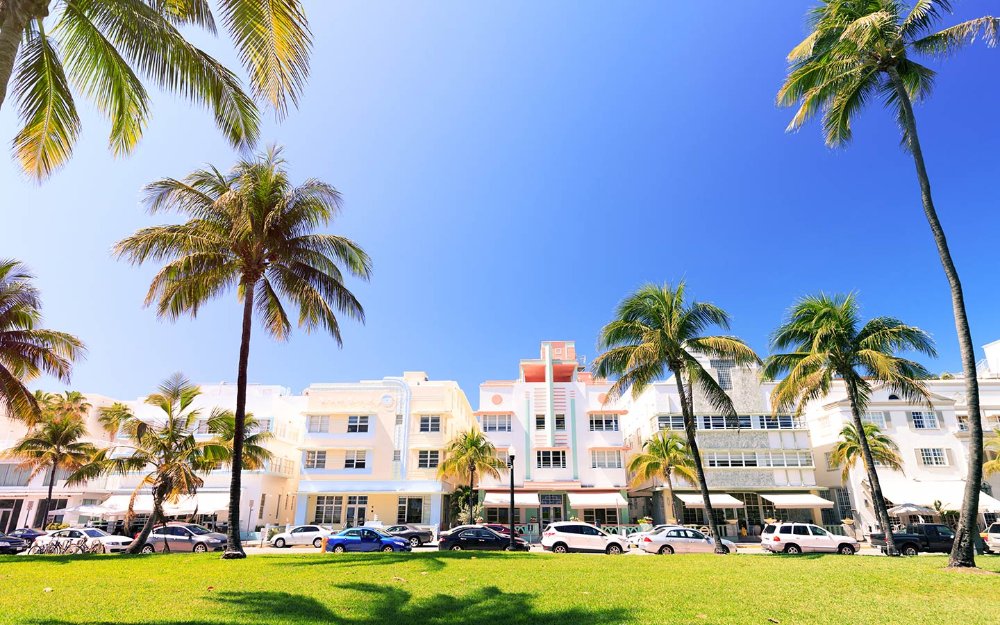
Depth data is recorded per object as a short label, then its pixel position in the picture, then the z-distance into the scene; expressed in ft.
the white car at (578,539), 82.79
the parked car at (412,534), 102.37
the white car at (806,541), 82.79
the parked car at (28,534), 94.68
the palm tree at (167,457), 72.18
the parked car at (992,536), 94.03
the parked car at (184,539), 84.81
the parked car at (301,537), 99.40
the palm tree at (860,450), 115.96
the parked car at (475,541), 82.43
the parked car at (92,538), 78.81
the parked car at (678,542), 82.09
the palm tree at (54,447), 114.21
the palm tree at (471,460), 124.26
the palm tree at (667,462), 124.47
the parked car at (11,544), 86.94
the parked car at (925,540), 81.61
